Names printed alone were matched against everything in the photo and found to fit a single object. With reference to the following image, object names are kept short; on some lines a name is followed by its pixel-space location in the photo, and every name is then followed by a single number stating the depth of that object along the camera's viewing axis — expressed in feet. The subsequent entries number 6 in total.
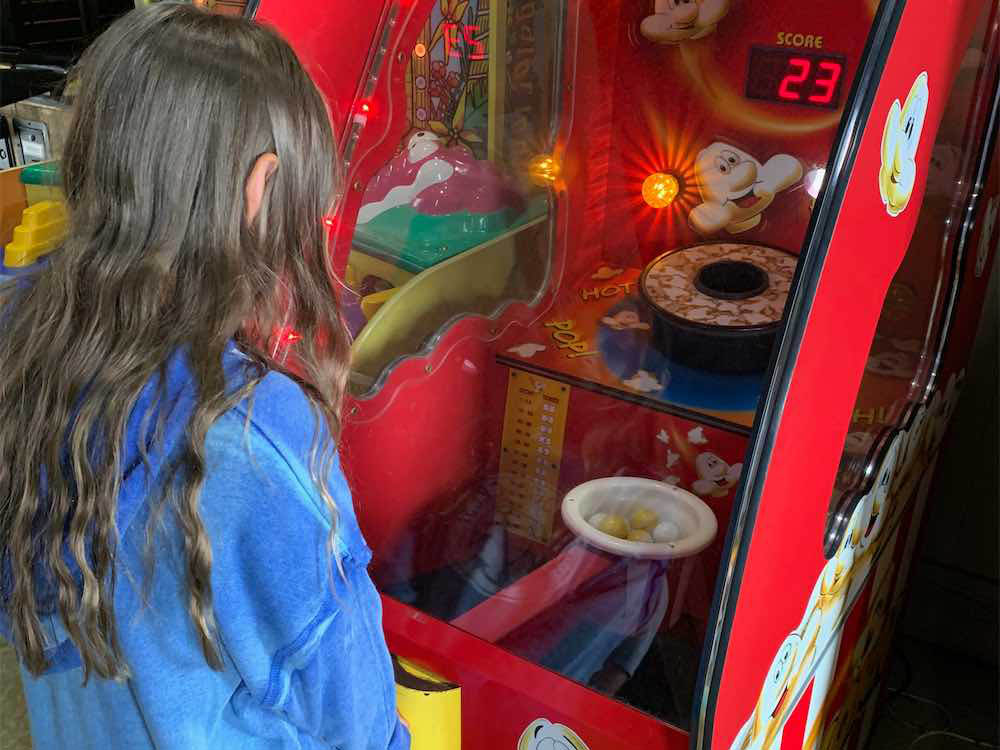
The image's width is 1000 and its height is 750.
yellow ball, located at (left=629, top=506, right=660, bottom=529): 4.52
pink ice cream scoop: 4.88
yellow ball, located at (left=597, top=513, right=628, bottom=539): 4.47
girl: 2.65
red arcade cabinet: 3.82
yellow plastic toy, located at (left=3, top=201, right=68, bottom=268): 5.72
